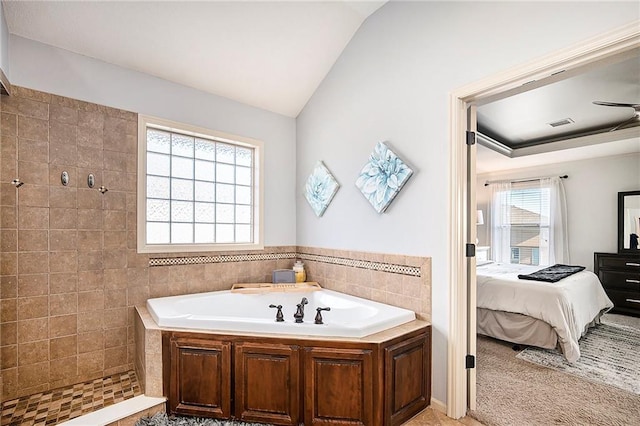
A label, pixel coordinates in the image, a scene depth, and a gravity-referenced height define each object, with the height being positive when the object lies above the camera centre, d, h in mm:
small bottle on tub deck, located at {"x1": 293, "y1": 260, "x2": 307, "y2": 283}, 3385 -617
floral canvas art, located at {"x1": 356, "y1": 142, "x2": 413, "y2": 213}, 2459 +309
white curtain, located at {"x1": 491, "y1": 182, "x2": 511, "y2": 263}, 6078 -124
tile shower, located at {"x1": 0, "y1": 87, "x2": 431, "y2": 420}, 2199 -352
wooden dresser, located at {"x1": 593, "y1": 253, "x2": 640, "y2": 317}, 4504 -906
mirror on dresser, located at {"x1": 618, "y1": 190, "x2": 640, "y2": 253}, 4598 -76
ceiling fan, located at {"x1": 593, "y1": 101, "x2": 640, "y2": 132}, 2986 +1053
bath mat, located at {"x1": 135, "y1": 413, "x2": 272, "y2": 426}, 1974 -1303
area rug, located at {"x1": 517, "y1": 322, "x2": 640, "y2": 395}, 2631 -1338
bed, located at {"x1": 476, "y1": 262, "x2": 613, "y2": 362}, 3045 -955
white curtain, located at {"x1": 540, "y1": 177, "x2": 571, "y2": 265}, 5367 -157
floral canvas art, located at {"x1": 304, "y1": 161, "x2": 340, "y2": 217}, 3170 +276
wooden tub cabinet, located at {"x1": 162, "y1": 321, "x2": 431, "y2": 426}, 1889 -1003
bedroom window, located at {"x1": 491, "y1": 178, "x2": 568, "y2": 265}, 5434 -119
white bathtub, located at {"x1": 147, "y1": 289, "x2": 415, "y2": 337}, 2008 -731
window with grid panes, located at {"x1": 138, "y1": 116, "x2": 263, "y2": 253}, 2840 +247
